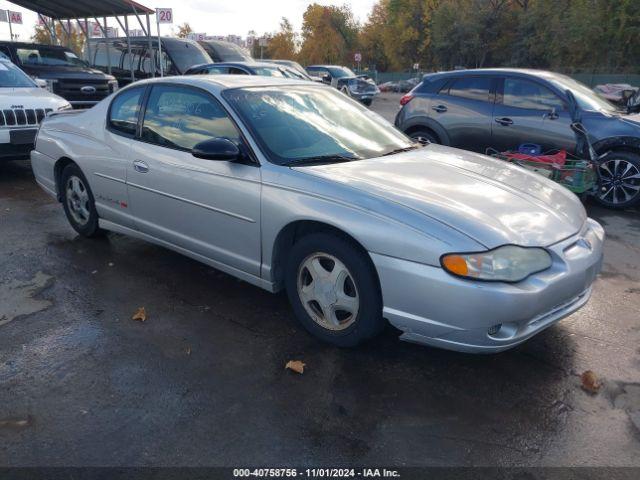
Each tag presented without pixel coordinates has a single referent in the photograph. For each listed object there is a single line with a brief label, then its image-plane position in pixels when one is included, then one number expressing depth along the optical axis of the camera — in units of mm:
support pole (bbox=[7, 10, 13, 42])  24950
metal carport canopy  12930
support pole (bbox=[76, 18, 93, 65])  15699
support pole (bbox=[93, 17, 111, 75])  14950
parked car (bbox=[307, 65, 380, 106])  23281
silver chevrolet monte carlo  2682
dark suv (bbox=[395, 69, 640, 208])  6566
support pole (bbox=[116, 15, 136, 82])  13980
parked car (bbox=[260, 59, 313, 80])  18472
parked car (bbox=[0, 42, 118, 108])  11445
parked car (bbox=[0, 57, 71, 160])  7105
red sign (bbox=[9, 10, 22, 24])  25278
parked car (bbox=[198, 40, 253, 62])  17156
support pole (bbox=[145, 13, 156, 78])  13072
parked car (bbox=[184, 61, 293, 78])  13008
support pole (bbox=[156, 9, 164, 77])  13451
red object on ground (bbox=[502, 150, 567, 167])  6230
